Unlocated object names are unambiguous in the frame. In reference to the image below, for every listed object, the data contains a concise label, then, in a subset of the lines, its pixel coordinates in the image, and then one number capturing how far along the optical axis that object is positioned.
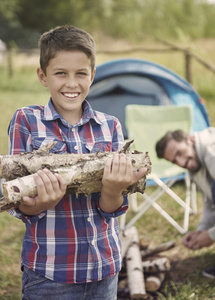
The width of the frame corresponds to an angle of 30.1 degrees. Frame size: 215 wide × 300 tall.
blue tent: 5.15
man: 3.33
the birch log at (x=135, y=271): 2.63
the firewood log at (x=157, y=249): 3.12
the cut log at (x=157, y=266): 2.89
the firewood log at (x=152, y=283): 2.75
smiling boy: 1.47
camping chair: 4.36
